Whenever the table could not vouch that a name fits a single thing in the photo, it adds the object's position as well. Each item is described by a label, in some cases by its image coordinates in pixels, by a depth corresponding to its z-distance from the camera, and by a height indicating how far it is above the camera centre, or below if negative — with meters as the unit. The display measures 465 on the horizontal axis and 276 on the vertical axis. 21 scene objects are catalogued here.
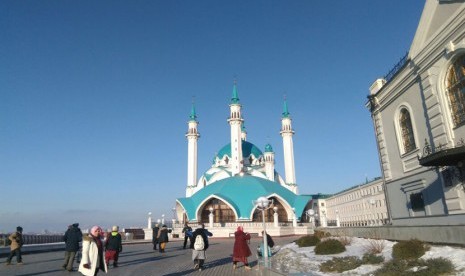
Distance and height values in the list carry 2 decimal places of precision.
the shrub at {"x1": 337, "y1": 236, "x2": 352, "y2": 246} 15.22 -0.28
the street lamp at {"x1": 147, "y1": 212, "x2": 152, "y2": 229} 41.37 +1.93
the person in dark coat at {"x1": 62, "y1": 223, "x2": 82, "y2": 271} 13.18 -0.07
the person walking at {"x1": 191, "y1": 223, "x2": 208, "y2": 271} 12.64 -0.26
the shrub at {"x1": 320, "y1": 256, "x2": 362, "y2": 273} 9.90 -0.85
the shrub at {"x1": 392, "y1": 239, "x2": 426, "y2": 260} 10.16 -0.49
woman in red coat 12.54 -0.42
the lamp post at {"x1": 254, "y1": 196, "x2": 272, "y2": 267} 12.87 +1.19
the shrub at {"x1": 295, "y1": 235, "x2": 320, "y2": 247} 17.81 -0.29
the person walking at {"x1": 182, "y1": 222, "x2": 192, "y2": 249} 20.51 +0.44
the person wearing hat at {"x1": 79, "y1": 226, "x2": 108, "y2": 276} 7.38 -0.33
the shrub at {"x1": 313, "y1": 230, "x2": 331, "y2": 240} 18.64 +0.05
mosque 49.07 +7.36
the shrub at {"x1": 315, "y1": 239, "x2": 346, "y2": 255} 13.62 -0.50
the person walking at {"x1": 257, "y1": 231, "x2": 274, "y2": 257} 14.02 -0.43
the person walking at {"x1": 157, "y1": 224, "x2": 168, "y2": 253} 20.32 +0.16
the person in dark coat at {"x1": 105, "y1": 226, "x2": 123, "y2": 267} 12.76 -0.13
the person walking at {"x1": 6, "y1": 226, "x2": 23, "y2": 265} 15.34 -0.06
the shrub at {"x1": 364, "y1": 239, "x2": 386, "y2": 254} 12.14 -0.45
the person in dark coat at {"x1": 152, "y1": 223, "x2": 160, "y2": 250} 22.27 +0.32
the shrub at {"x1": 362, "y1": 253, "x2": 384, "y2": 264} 10.21 -0.73
